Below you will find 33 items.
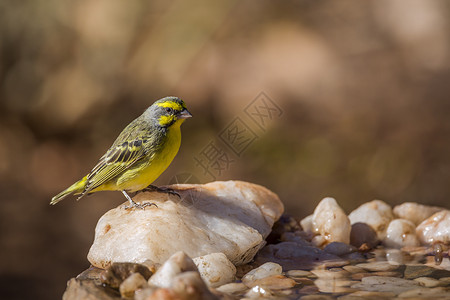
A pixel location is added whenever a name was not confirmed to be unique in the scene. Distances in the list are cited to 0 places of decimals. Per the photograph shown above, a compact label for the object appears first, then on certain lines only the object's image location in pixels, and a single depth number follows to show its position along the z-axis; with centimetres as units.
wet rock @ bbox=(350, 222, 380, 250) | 799
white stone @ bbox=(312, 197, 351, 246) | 779
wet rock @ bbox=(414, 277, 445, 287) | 586
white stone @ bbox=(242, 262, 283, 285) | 623
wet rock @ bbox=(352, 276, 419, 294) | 571
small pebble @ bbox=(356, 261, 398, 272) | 663
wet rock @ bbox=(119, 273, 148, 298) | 525
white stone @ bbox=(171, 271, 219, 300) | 475
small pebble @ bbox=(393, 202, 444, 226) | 853
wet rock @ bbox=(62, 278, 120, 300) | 523
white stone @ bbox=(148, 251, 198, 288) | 512
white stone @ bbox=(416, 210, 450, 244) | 757
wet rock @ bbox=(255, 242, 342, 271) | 707
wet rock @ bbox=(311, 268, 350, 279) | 638
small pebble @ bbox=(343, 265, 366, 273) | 659
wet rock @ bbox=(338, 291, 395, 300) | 541
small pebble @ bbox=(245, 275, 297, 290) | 595
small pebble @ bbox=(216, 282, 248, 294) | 579
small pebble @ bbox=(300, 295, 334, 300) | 549
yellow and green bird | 737
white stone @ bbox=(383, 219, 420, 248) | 774
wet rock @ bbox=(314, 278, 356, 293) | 578
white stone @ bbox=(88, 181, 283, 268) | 626
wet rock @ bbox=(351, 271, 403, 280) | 632
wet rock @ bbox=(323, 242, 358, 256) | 739
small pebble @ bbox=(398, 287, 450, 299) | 539
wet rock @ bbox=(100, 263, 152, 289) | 546
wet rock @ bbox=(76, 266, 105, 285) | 611
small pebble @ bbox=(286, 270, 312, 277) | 647
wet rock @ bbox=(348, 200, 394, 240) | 816
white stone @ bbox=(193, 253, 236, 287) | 597
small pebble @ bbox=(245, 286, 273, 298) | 557
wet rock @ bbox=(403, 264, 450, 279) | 626
